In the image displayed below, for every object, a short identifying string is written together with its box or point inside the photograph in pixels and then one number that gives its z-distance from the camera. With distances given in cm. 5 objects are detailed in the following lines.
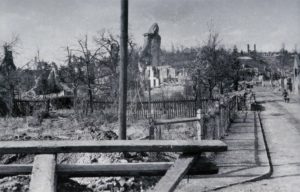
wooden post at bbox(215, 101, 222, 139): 1395
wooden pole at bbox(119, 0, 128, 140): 1067
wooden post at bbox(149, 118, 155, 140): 1025
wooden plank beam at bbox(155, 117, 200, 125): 1036
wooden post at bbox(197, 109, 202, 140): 1141
